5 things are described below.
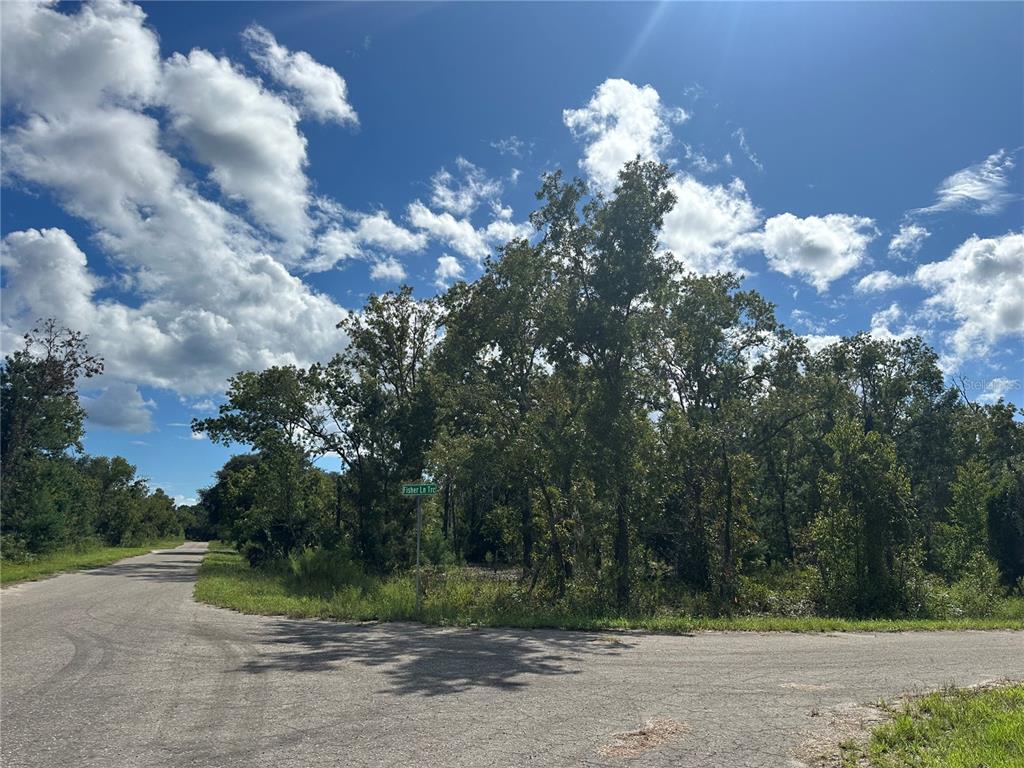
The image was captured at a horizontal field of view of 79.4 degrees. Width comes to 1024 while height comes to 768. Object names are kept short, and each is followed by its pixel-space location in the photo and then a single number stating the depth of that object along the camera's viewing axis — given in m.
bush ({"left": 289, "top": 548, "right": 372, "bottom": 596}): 20.66
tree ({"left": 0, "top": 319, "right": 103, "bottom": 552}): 33.41
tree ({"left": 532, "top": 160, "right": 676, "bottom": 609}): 17.03
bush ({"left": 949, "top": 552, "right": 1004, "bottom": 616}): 18.98
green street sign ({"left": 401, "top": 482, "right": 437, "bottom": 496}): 13.89
